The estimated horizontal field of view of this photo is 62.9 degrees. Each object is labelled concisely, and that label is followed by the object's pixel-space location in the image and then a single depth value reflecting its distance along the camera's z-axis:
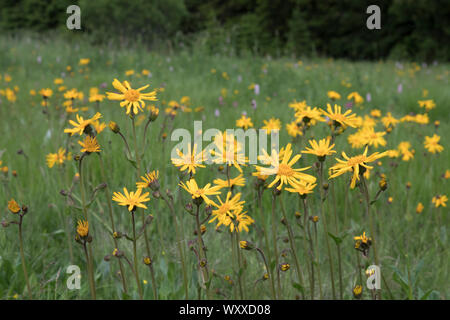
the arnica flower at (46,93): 1.62
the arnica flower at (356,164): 0.76
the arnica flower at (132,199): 0.78
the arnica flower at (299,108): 1.07
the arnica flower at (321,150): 0.80
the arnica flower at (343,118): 0.90
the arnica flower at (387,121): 1.71
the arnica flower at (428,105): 1.96
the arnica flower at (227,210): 0.81
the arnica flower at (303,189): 0.80
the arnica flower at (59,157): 1.40
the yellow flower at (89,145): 0.81
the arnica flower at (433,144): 1.77
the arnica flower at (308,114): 1.00
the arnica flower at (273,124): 1.57
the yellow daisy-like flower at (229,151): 0.81
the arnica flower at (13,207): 0.87
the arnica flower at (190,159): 0.78
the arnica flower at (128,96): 0.81
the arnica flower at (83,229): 0.80
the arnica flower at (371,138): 1.45
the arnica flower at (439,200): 1.43
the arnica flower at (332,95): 1.63
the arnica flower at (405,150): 1.73
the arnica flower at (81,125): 0.81
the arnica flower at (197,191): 0.74
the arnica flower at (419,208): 1.52
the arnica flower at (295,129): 1.39
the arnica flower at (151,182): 0.81
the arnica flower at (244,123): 1.47
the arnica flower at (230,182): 0.80
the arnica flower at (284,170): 0.75
